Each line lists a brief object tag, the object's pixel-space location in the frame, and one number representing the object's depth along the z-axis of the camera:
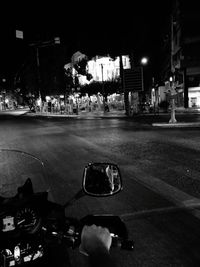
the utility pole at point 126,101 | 24.29
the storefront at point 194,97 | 31.28
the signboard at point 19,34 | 20.82
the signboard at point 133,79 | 23.97
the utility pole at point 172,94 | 15.45
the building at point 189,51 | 31.41
